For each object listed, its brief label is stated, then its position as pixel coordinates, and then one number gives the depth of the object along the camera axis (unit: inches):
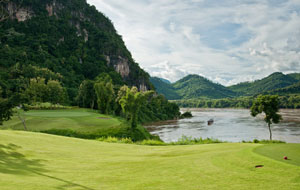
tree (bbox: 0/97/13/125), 898.1
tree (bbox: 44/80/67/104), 2287.3
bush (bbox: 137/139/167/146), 894.2
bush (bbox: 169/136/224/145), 892.6
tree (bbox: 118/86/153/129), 1615.4
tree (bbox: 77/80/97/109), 2829.7
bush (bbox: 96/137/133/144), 951.5
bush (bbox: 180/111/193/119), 4480.1
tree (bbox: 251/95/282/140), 1430.9
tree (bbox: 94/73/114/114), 2210.8
